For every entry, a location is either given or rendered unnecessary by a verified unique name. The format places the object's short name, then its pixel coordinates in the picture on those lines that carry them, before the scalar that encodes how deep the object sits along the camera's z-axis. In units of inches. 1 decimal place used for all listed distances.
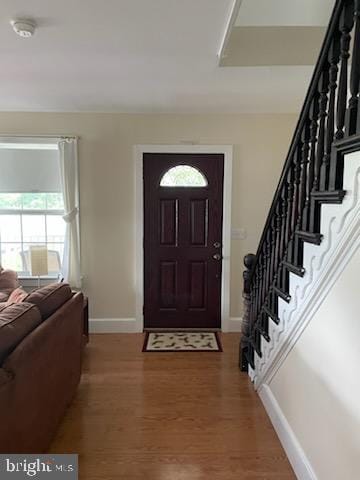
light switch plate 165.8
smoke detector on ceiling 80.0
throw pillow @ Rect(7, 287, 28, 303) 120.7
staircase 57.9
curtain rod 155.9
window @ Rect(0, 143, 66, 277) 164.4
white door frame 160.2
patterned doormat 149.8
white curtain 156.5
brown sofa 68.1
